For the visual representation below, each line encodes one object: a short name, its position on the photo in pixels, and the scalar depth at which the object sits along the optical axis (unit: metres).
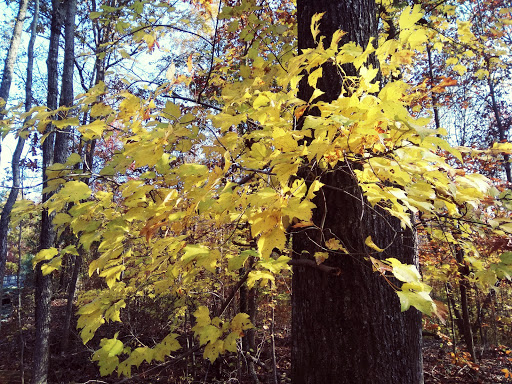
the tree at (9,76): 6.81
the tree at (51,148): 5.00
